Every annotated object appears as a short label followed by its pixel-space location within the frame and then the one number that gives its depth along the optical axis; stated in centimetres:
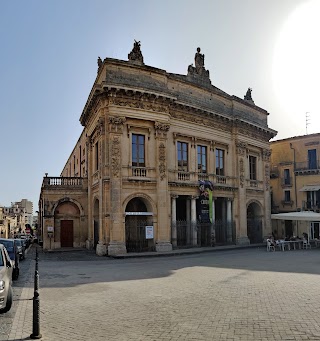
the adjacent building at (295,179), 4028
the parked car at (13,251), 1477
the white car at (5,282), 807
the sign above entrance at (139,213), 2445
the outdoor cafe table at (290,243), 2778
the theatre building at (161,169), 2445
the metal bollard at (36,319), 655
